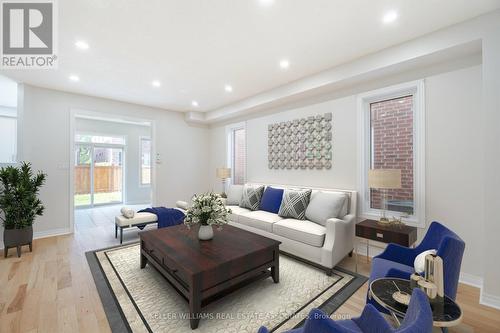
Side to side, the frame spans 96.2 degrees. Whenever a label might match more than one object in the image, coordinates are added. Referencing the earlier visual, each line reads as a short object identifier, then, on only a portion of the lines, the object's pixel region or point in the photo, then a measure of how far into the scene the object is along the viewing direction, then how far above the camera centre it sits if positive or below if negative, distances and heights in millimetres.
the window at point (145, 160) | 8180 +249
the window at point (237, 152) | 5746 +399
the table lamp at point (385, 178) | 2697 -142
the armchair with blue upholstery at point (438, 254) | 1510 -785
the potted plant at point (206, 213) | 2617 -548
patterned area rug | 1905 -1326
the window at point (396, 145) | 2930 +312
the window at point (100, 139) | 7102 +925
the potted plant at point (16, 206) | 3363 -605
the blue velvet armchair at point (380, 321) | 755 -561
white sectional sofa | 2785 -922
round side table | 1232 -848
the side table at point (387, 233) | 2508 -779
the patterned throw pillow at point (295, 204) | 3492 -591
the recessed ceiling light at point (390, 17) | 2207 +1516
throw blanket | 4227 -950
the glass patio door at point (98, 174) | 7215 -260
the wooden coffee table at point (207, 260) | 1960 -925
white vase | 2664 -788
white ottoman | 3890 -969
